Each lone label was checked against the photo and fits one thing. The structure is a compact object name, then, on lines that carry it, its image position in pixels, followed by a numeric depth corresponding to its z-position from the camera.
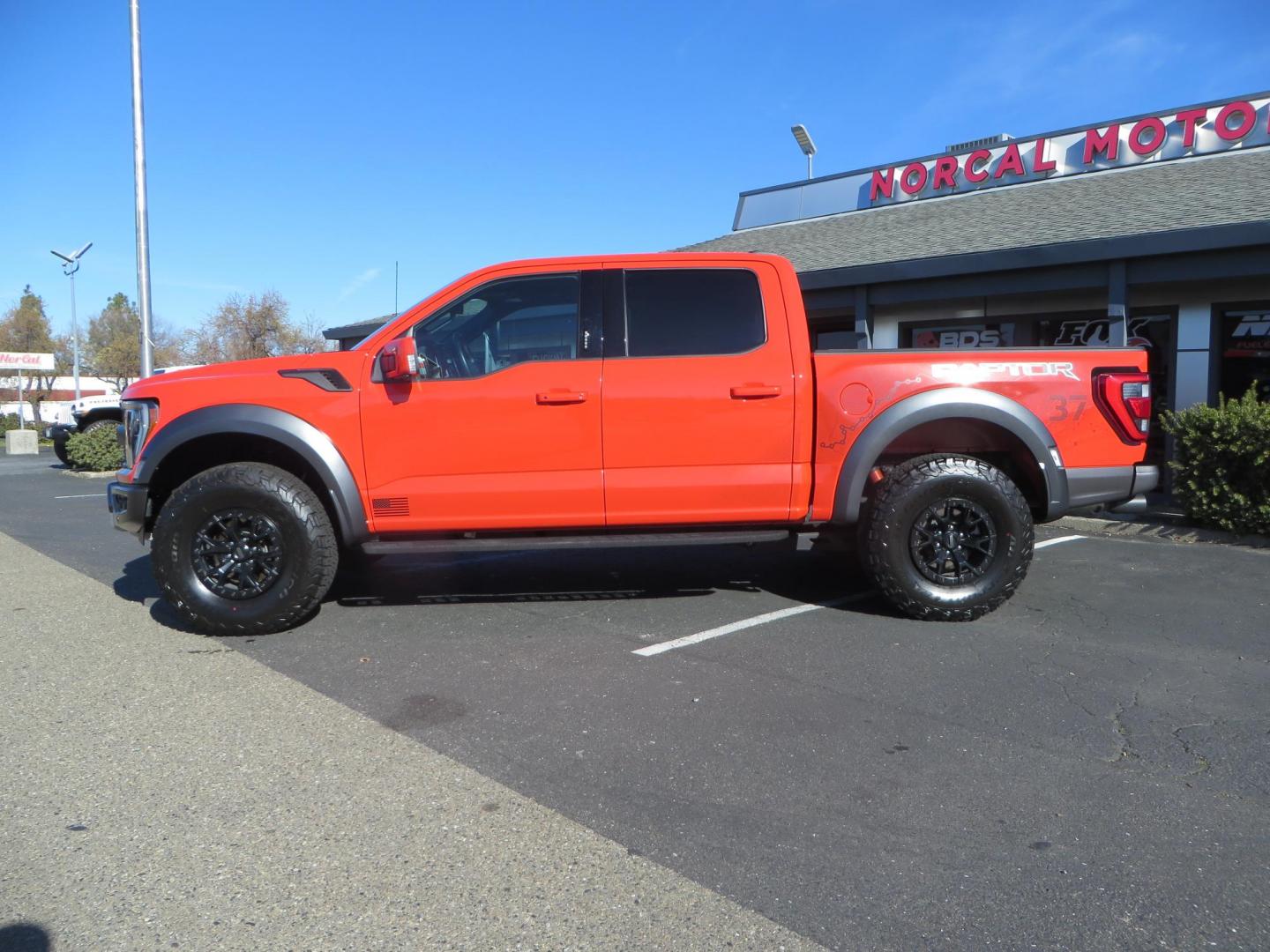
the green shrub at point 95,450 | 17.28
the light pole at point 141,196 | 14.13
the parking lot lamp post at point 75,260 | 36.06
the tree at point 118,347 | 50.00
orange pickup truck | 4.95
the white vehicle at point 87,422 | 17.36
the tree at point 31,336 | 57.28
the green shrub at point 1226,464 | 7.79
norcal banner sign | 38.00
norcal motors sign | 12.84
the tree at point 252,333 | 41.31
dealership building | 10.02
